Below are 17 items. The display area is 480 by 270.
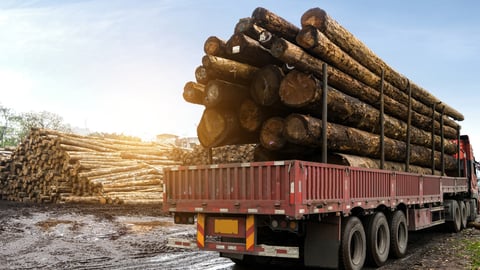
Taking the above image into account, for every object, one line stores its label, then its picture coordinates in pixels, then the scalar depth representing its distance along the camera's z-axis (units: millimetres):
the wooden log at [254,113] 9547
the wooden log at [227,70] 9016
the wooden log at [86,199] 21767
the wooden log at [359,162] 9594
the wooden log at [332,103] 8828
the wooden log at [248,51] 9125
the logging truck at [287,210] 7125
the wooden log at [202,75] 9305
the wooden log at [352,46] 9609
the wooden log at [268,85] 9070
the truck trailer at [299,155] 7426
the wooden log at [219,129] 9766
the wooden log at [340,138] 8727
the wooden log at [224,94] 9227
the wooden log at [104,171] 22584
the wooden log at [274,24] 9039
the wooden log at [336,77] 8672
